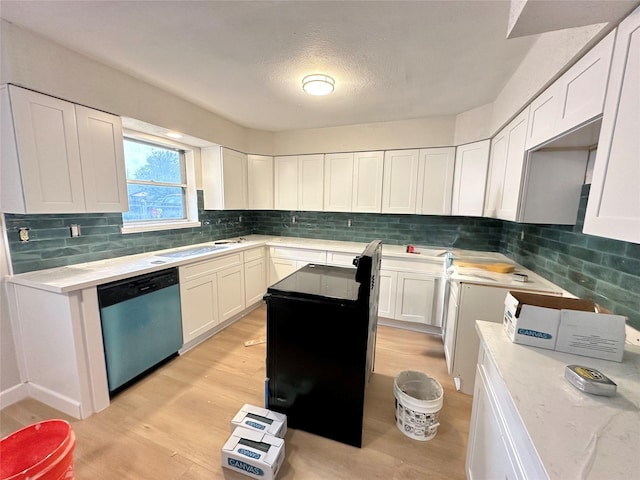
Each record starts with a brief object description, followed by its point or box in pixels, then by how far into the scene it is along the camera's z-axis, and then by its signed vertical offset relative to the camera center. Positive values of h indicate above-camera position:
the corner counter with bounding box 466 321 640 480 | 0.62 -0.59
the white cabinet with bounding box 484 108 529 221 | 1.82 +0.35
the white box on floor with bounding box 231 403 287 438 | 1.50 -1.29
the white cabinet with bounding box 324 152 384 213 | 3.29 +0.37
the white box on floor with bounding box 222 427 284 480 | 1.32 -1.31
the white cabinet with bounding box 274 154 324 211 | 3.57 +0.37
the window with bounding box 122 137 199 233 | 2.57 +0.19
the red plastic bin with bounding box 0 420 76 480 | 1.11 -1.19
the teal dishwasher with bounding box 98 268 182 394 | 1.83 -0.95
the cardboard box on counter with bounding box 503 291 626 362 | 0.99 -0.46
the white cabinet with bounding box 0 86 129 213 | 1.58 +0.31
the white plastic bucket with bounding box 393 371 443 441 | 1.56 -1.27
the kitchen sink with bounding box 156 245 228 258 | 2.60 -0.51
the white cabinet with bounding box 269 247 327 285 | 3.38 -0.70
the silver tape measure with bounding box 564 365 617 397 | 0.82 -0.54
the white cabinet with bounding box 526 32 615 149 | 1.04 +0.57
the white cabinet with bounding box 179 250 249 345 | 2.44 -0.93
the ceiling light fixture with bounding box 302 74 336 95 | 1.99 +0.98
